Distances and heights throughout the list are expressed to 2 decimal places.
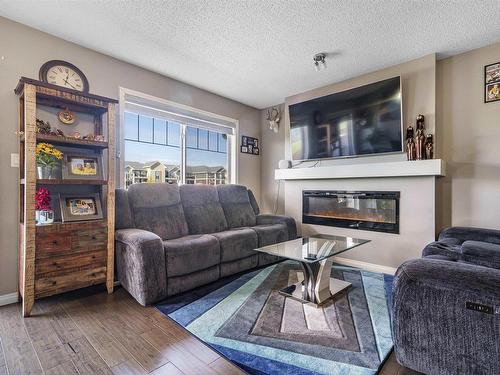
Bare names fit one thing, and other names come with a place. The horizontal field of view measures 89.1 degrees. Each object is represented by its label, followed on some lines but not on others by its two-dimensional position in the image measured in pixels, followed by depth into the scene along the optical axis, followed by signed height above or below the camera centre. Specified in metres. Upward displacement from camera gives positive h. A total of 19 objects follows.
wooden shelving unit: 1.95 -0.34
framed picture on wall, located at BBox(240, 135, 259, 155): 4.42 +0.73
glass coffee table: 2.12 -0.71
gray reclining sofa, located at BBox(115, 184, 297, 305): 2.16 -0.54
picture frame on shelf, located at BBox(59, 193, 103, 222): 2.27 -0.18
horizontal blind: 3.08 +1.01
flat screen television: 3.02 +0.83
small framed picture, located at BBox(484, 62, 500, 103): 2.56 +1.04
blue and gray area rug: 1.46 -1.00
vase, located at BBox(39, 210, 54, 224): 2.13 -0.25
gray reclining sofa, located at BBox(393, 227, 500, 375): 1.06 -0.59
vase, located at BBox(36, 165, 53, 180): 2.12 +0.14
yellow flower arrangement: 2.11 +0.28
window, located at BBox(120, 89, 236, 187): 3.13 +0.56
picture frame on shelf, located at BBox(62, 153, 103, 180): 2.33 +0.19
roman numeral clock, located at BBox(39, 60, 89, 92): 2.39 +1.10
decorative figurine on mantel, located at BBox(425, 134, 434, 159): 2.72 +0.41
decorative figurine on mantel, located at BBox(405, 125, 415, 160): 2.82 +0.46
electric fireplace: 3.03 -0.31
